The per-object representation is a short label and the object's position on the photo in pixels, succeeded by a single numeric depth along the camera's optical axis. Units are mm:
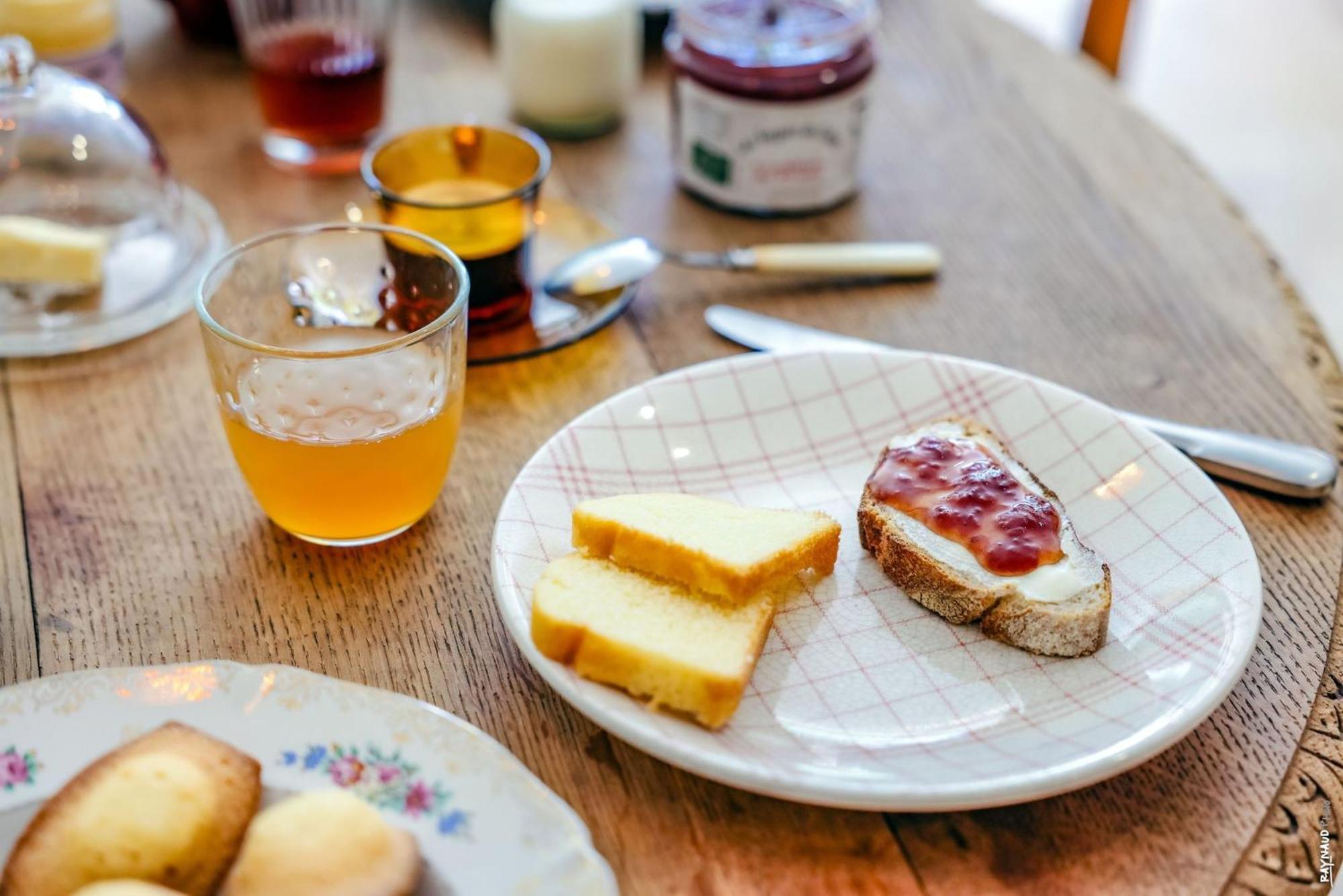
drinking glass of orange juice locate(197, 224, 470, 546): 485
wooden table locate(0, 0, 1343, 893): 434
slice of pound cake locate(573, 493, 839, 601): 469
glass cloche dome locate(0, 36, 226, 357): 608
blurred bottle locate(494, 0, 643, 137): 726
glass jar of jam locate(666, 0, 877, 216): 654
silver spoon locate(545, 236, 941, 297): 630
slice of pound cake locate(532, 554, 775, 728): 441
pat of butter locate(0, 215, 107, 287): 607
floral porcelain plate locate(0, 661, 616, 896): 403
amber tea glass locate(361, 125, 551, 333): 590
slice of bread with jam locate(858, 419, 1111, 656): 468
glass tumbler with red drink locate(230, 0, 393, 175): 706
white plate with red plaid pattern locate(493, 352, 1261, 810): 432
